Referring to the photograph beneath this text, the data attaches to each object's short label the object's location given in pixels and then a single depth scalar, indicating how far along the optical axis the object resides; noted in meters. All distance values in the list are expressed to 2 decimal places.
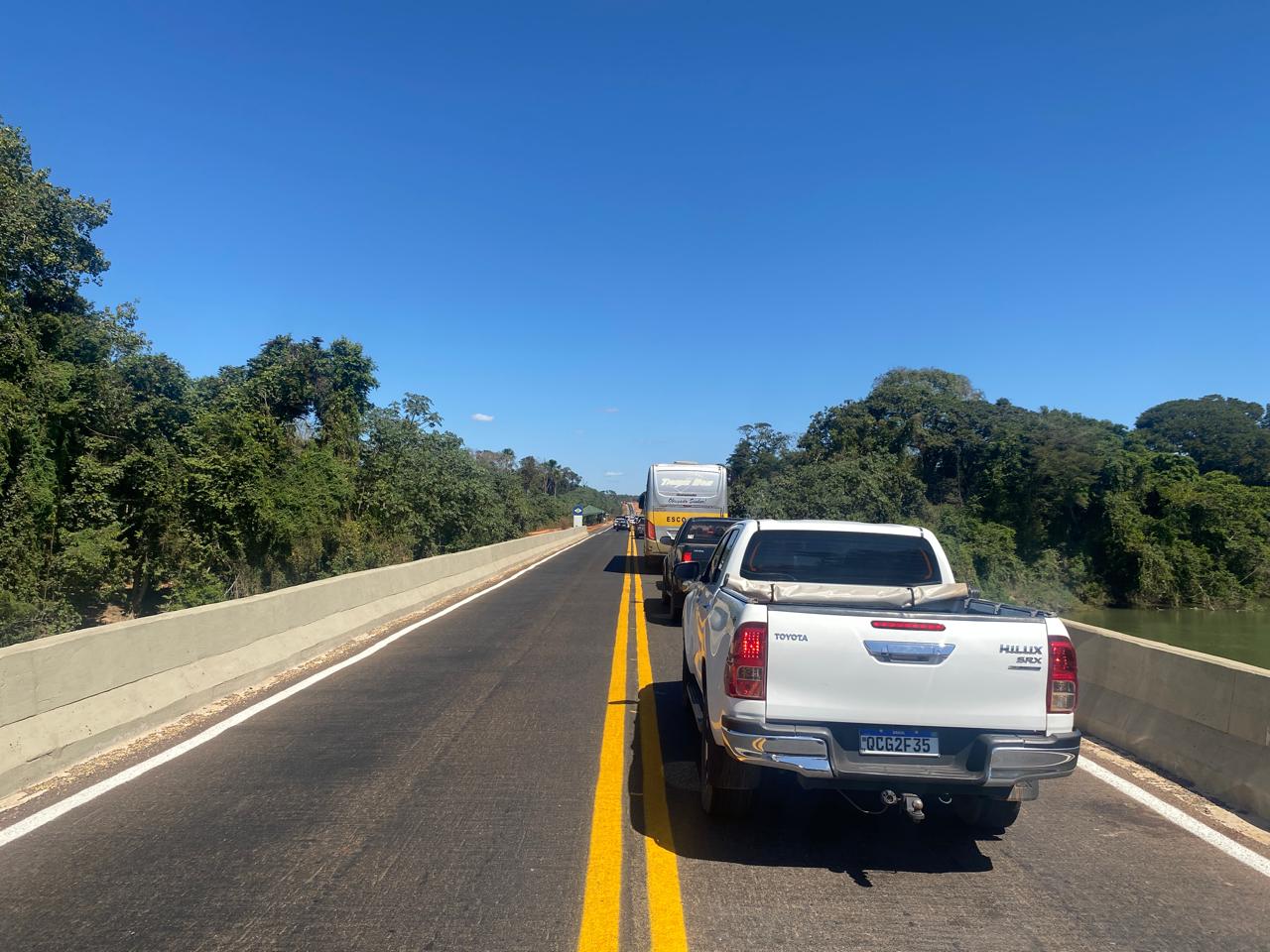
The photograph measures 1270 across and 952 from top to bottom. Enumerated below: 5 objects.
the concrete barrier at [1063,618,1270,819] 5.41
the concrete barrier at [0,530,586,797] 5.67
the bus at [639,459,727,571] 26.56
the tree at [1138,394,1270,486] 57.16
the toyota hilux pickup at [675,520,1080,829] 4.34
